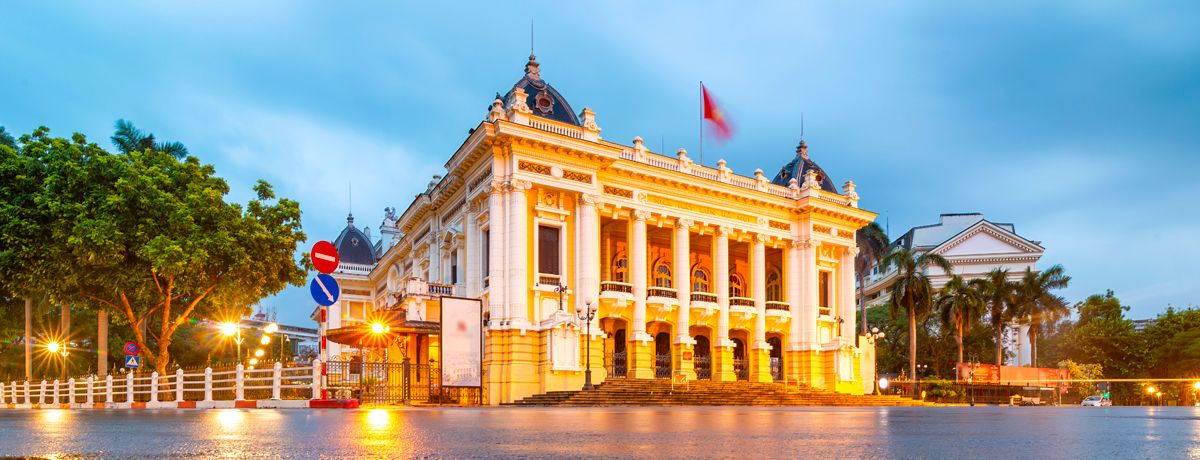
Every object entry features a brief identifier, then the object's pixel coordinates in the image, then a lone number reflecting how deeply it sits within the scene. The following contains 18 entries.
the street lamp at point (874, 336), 41.74
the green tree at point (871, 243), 55.28
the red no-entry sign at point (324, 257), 16.19
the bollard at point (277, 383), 22.31
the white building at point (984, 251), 72.94
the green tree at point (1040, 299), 54.61
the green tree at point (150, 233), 27.02
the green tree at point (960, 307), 49.50
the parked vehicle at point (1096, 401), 46.16
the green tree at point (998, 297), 53.52
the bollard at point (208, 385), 23.89
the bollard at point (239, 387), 22.77
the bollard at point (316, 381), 21.55
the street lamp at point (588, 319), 30.83
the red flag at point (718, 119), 40.19
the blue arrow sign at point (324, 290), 16.05
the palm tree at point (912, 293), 47.44
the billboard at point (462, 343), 29.22
